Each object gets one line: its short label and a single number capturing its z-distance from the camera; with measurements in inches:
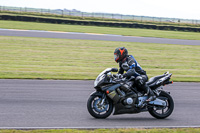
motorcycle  585.3
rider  592.3
